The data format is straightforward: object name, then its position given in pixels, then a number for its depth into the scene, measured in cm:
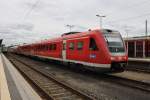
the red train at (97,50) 645
